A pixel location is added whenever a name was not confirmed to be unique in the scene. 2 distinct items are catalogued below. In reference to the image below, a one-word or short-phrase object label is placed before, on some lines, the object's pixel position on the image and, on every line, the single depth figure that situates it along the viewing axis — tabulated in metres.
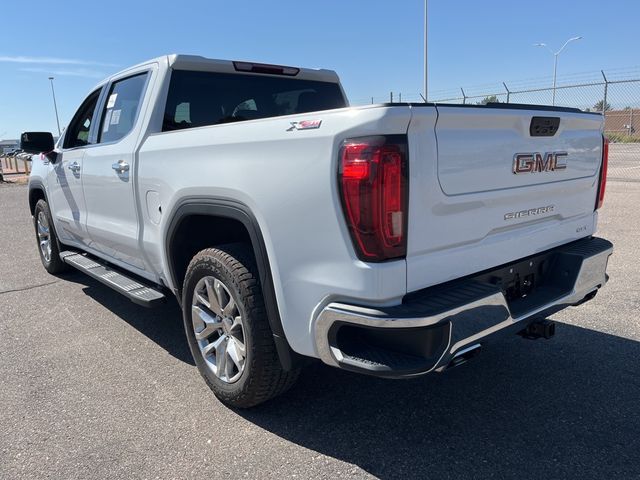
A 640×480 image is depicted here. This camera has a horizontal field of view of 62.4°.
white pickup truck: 2.14
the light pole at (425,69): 23.50
